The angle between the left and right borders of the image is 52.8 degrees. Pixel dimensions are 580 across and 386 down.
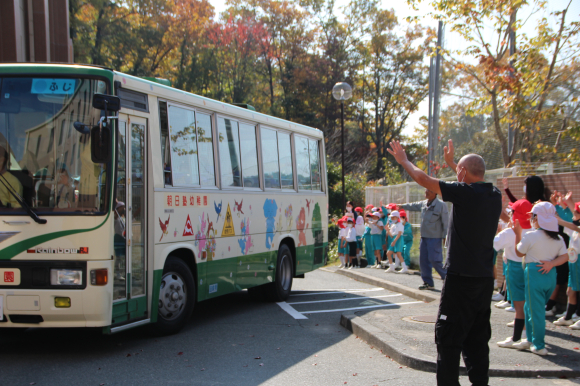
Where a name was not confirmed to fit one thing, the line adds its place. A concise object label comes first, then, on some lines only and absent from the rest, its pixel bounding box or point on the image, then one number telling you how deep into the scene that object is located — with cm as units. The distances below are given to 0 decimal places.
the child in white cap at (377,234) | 1752
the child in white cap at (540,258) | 628
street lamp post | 1992
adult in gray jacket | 1159
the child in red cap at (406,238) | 1554
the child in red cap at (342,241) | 1870
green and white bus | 622
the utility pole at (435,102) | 2242
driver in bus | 628
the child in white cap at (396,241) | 1551
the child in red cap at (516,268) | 678
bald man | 476
